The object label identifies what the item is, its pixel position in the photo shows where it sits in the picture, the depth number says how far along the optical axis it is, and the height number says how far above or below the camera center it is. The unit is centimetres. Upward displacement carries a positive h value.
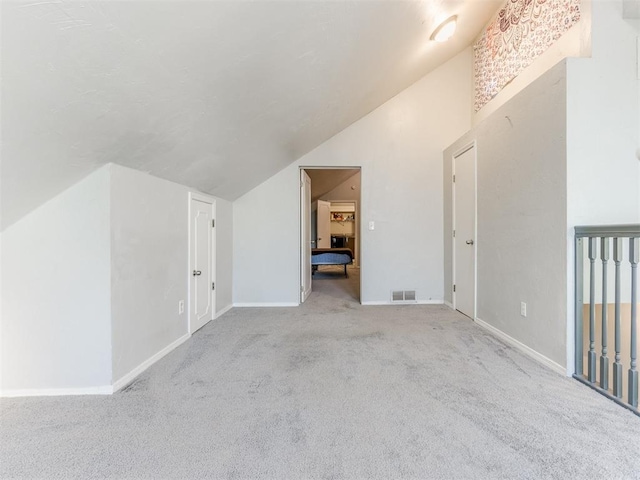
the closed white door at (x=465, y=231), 303 +7
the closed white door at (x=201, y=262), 270 -25
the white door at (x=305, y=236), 386 +2
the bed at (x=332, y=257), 609 -44
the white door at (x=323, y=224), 802 +39
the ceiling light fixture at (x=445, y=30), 271 +207
